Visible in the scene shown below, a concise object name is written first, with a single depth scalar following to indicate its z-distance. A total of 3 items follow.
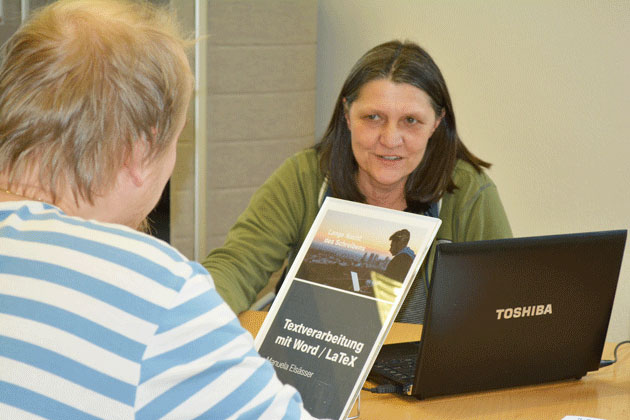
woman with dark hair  2.05
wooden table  1.38
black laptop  1.35
